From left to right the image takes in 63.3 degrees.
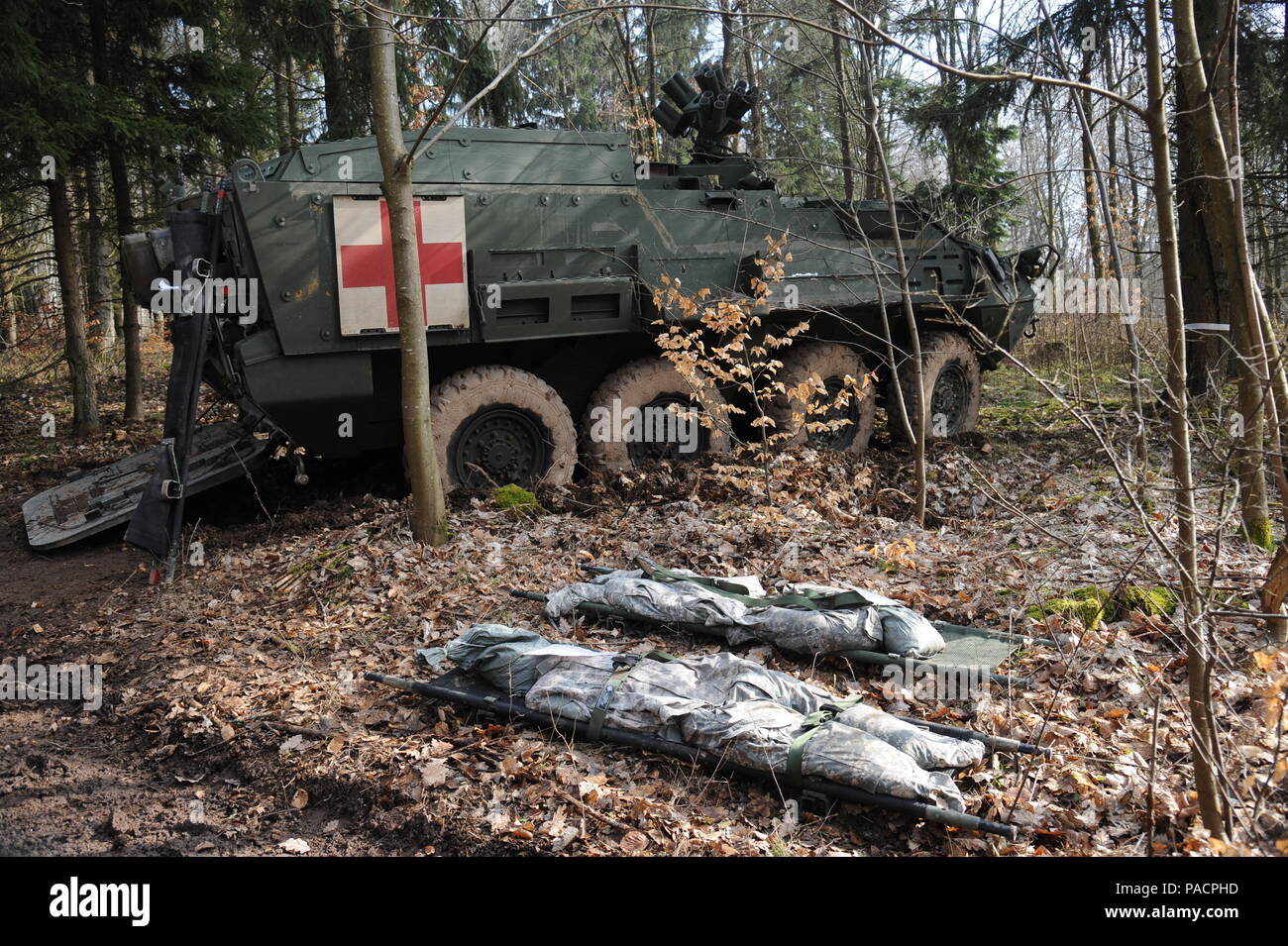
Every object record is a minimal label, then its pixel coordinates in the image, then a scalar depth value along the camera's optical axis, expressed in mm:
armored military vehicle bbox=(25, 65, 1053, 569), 7152
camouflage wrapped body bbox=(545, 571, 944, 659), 4965
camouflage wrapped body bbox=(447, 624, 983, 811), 3689
